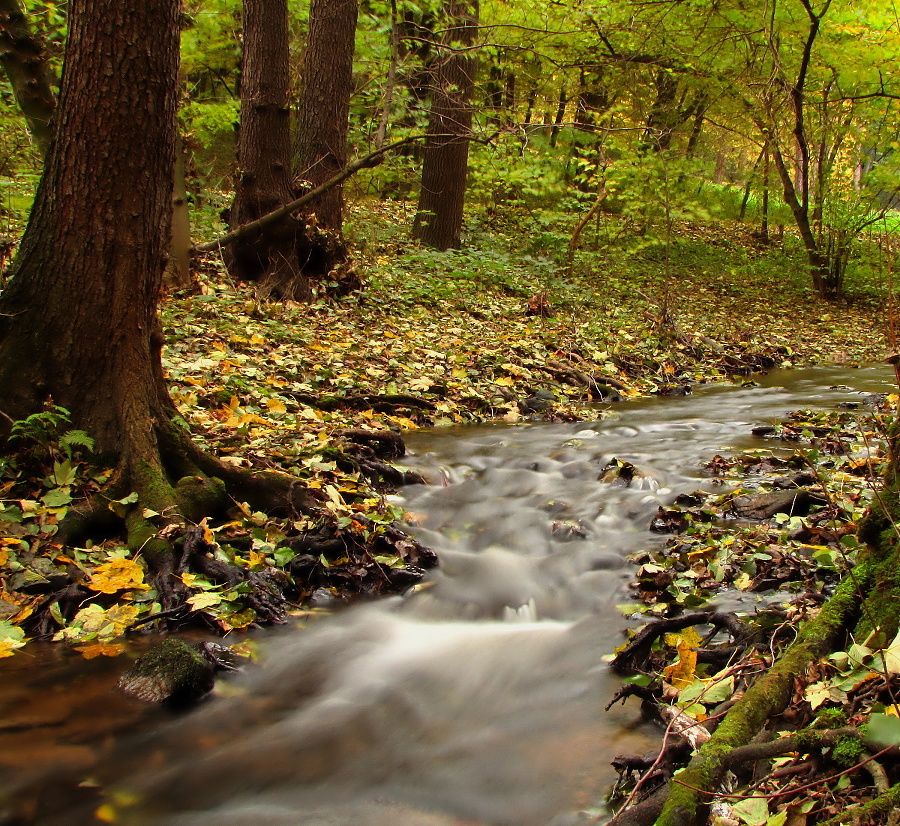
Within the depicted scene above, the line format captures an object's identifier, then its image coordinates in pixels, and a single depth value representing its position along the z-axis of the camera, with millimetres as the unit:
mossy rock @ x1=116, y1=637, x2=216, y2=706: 3205
